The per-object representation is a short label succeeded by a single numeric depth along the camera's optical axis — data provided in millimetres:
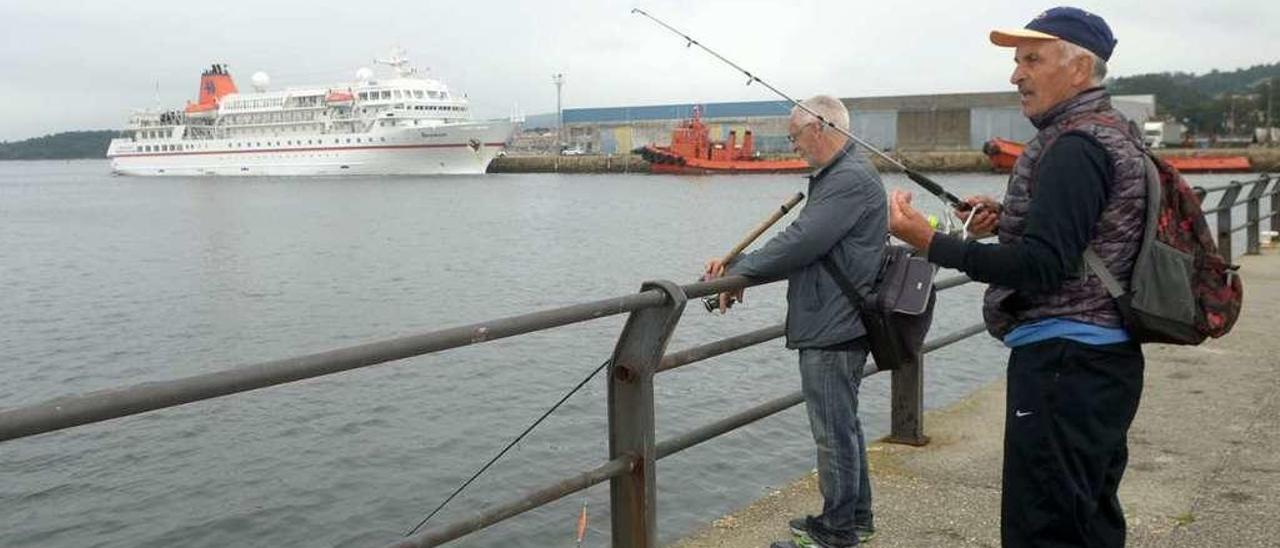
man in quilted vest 2189
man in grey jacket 3176
